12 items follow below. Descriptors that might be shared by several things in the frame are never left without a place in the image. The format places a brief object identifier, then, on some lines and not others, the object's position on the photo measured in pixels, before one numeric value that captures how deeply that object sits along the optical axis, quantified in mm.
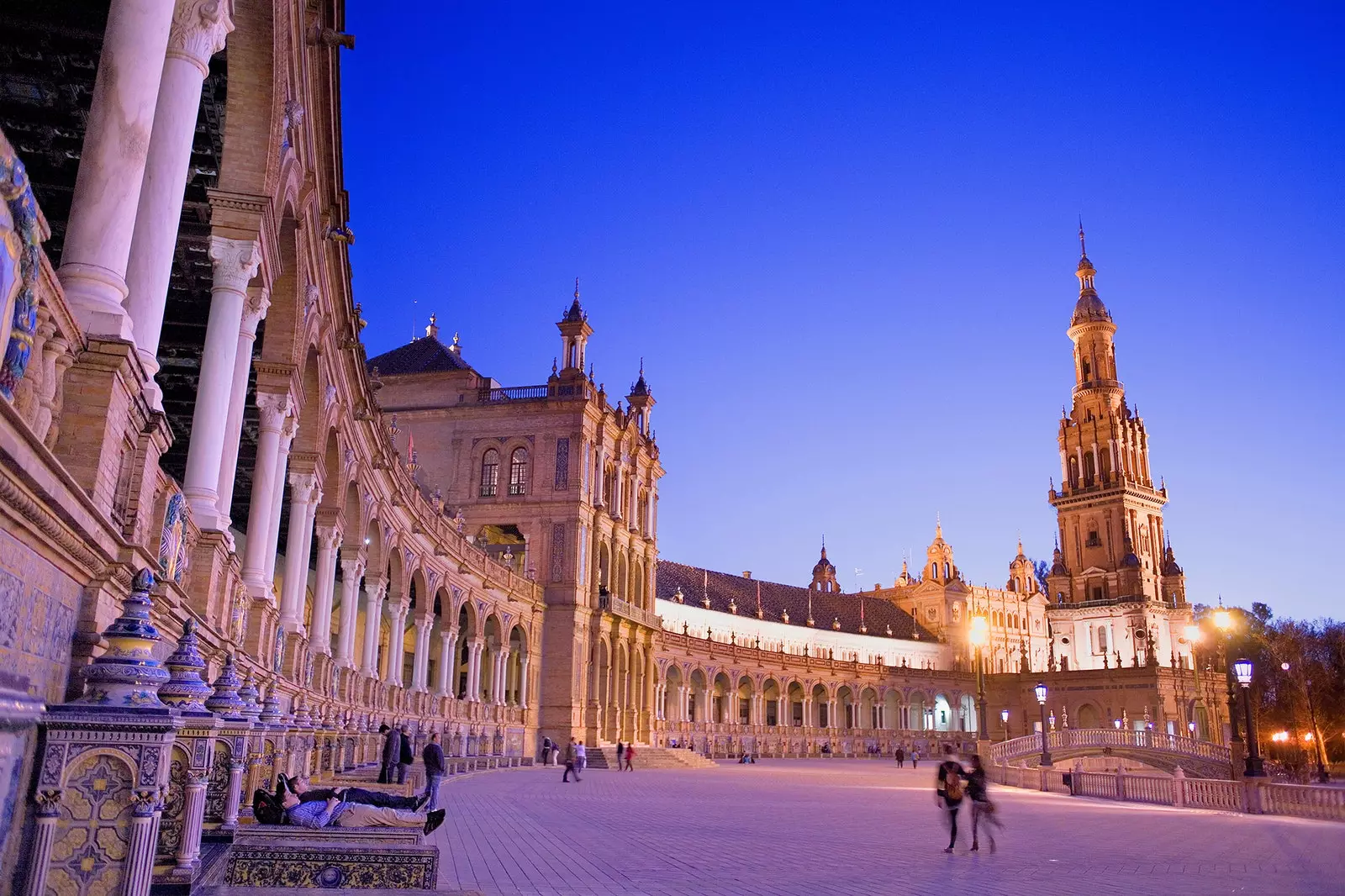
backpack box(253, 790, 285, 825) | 10039
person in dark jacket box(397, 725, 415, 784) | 22781
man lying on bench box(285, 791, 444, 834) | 10023
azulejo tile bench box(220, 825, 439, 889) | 8953
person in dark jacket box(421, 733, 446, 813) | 18205
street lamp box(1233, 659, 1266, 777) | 23797
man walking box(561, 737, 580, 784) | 34000
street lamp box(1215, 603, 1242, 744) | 26669
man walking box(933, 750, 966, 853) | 15461
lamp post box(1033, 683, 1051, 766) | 38738
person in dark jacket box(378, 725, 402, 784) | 21734
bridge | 43344
